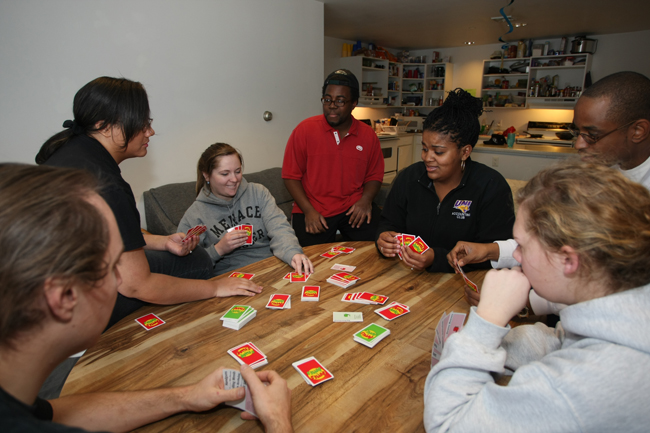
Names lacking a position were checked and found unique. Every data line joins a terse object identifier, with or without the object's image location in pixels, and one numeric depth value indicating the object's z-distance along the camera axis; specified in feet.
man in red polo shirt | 10.68
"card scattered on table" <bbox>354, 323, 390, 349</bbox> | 4.11
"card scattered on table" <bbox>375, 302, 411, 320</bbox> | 4.69
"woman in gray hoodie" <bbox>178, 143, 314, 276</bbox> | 7.74
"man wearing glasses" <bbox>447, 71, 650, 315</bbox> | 5.47
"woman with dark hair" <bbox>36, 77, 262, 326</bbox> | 4.60
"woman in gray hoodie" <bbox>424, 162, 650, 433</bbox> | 2.28
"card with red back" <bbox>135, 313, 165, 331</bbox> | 4.49
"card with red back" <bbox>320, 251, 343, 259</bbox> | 6.69
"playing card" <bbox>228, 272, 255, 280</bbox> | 5.88
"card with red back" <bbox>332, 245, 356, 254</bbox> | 6.92
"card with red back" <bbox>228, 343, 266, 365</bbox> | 3.82
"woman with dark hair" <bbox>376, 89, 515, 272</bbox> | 6.40
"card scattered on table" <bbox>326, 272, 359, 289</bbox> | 5.57
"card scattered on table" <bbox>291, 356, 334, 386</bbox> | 3.53
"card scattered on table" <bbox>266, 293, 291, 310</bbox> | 4.88
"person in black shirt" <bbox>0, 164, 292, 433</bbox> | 1.80
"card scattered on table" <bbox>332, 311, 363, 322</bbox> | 4.58
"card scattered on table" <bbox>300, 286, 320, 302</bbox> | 5.12
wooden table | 3.17
